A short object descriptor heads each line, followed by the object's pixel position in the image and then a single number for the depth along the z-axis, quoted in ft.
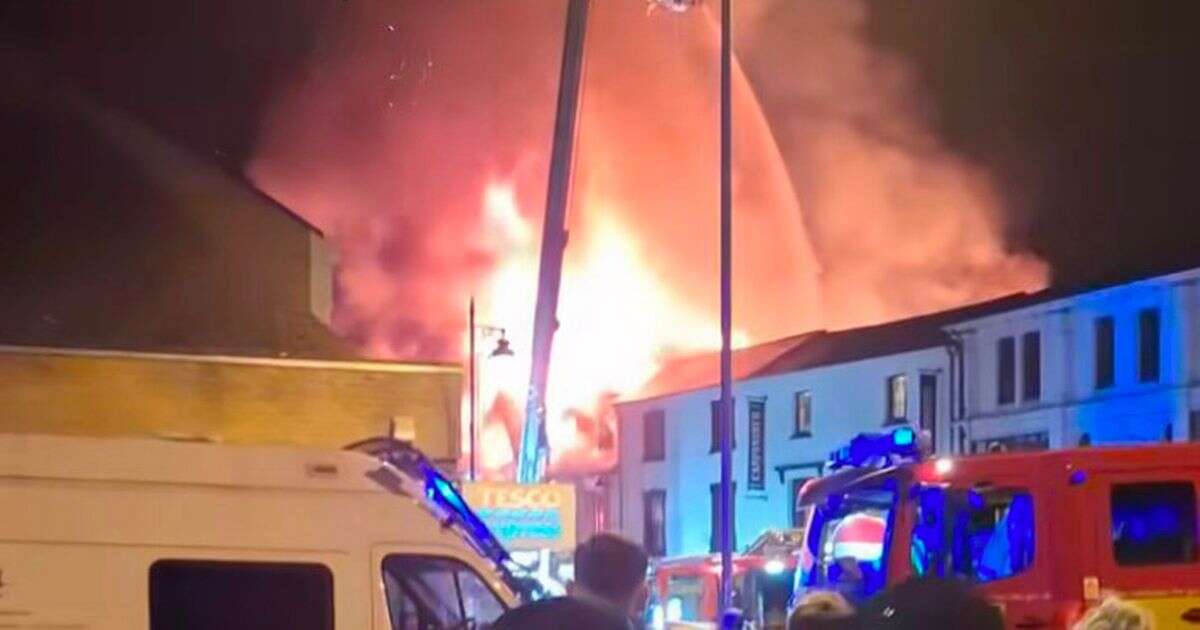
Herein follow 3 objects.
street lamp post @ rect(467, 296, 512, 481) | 91.75
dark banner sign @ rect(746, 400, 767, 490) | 159.33
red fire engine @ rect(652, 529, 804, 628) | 60.29
